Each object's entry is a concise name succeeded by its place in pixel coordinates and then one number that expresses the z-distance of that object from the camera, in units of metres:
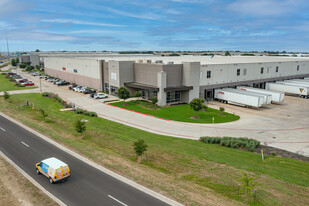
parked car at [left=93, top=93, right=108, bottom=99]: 56.49
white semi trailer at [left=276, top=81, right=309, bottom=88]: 65.61
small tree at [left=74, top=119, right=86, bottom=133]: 29.90
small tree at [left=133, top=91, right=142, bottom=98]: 50.68
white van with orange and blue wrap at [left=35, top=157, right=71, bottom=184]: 18.38
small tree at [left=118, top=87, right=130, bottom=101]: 49.00
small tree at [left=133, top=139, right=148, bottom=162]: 23.09
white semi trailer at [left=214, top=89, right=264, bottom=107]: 46.28
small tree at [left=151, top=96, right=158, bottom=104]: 47.59
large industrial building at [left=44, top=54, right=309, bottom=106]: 50.16
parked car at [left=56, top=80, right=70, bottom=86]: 79.62
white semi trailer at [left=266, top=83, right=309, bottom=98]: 61.00
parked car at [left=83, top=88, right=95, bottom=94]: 63.71
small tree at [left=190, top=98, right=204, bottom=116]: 40.09
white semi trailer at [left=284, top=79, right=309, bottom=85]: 70.69
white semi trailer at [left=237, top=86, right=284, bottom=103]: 51.26
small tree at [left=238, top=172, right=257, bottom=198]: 16.09
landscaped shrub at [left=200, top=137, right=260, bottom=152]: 26.97
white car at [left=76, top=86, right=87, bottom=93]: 64.69
